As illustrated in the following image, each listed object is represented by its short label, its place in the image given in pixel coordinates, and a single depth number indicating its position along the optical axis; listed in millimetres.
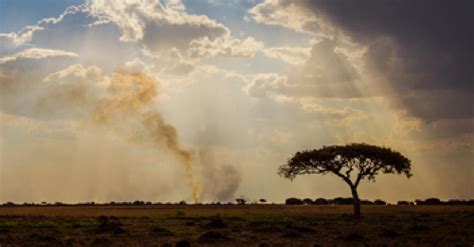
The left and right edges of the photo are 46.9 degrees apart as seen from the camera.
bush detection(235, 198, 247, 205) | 190325
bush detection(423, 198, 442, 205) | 182062
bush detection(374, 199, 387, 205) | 175375
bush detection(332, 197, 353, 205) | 188475
